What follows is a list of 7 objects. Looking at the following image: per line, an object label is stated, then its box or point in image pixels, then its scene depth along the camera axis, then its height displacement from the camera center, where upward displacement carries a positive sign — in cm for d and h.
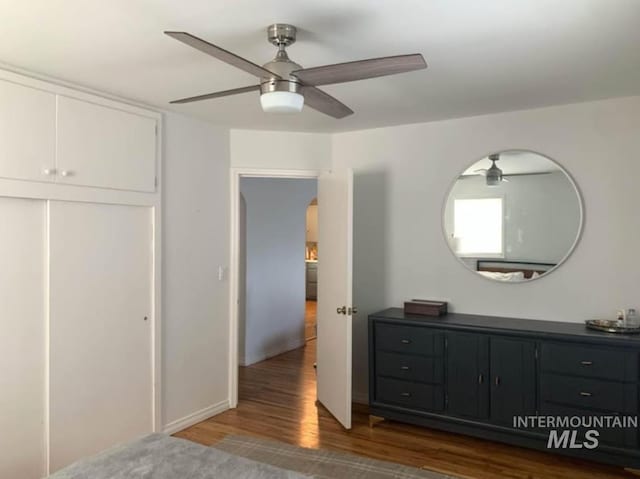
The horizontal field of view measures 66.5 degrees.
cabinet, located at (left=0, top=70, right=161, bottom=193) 266 +62
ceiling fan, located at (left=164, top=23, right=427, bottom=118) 178 +66
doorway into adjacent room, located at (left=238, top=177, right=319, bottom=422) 539 -56
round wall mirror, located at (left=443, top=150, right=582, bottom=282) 346 +17
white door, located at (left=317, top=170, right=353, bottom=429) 368 -42
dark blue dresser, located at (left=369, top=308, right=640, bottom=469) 295 -93
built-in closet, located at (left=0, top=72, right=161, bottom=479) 269 -22
